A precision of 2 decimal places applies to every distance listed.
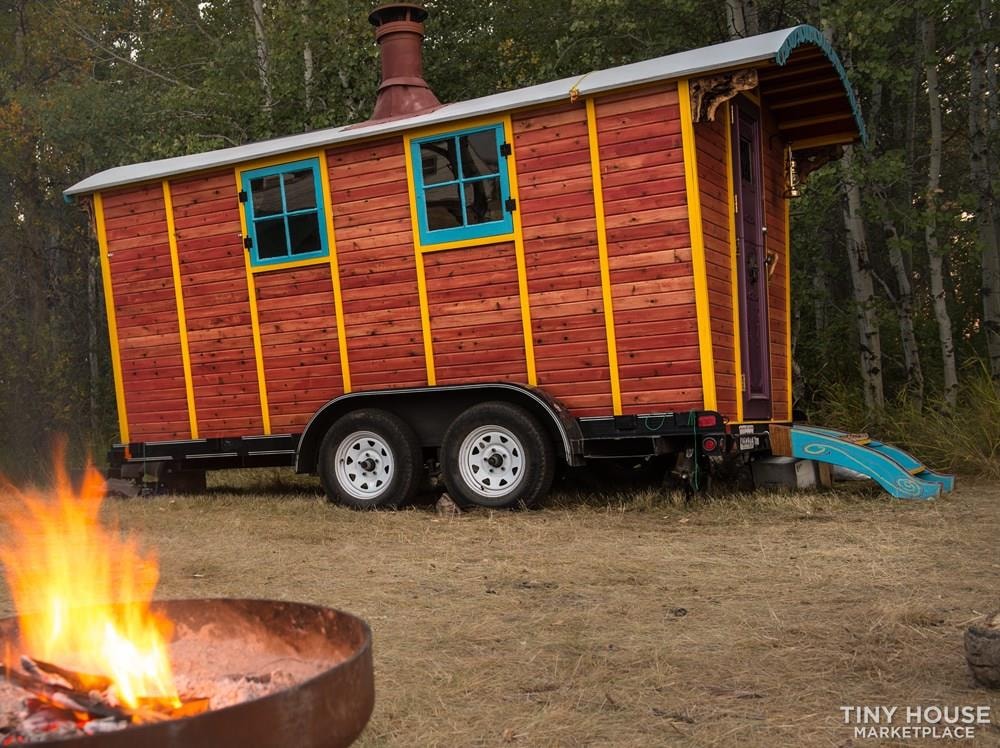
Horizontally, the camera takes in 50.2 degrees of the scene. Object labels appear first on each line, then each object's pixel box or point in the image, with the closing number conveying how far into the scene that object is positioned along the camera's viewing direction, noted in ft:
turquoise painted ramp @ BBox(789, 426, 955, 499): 24.64
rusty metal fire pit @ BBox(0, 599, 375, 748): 6.25
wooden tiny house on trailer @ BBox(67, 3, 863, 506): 25.23
